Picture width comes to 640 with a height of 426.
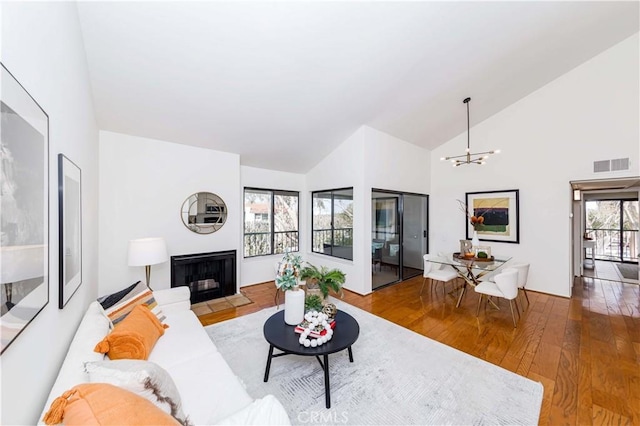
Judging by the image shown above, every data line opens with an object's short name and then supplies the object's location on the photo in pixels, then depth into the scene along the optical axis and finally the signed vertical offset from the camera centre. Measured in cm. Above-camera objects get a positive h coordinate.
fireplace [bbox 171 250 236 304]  381 -99
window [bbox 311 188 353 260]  484 -19
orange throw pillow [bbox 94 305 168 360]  160 -88
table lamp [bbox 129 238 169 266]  289 -46
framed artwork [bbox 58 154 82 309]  142 -9
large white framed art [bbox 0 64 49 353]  81 +2
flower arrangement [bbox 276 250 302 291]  231 -58
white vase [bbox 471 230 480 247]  395 -47
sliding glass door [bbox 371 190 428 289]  477 -50
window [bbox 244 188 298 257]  505 -17
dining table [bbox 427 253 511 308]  364 -78
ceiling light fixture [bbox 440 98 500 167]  420 +120
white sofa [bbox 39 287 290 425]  119 -109
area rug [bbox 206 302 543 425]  181 -148
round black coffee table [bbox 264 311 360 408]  192 -107
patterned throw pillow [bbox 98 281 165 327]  199 -78
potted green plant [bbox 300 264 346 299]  334 -90
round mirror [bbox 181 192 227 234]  393 +2
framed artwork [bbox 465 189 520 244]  476 -1
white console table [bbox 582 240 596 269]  596 -104
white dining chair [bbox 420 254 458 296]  405 -102
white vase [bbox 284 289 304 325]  232 -88
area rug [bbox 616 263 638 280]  528 -137
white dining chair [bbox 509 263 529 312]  340 -85
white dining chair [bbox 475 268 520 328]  317 -94
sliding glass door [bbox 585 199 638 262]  659 -43
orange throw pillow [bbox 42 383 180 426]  80 -67
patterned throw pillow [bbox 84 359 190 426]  112 -77
